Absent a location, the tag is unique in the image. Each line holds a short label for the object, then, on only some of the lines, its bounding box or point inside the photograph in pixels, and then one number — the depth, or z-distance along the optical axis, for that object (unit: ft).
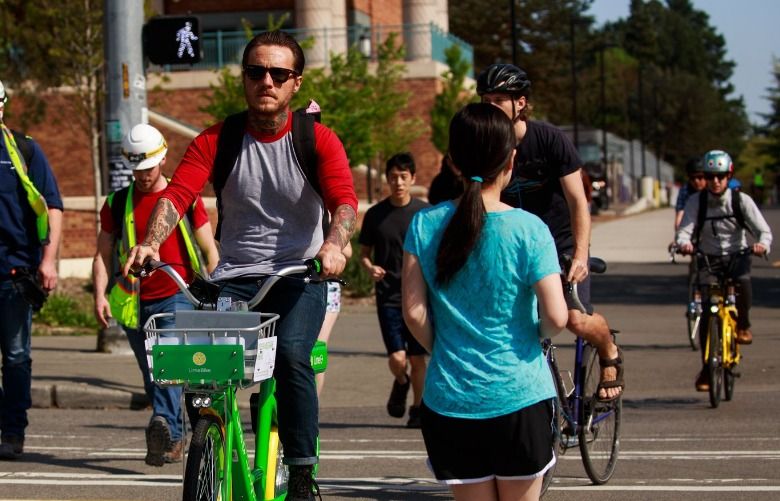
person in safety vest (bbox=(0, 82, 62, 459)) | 29.12
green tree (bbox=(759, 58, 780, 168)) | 414.62
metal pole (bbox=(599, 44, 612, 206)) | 230.23
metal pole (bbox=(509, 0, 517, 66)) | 124.86
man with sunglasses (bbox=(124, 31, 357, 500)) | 19.21
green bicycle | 16.49
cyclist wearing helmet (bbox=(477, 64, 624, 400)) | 22.81
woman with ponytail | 14.76
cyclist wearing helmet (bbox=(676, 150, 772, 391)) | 38.83
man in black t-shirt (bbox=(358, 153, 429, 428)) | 34.09
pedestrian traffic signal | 43.73
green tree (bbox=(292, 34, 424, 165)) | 93.20
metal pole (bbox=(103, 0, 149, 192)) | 44.21
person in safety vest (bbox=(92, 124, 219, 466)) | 27.94
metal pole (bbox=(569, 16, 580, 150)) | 207.08
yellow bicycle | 37.24
